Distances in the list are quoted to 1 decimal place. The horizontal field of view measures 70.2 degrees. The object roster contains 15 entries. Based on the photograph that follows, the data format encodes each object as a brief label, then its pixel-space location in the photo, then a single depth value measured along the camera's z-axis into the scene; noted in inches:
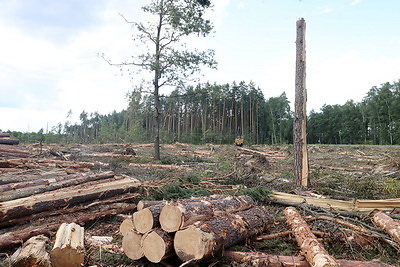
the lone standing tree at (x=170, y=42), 601.9
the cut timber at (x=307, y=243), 116.7
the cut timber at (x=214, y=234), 129.3
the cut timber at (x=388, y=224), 158.1
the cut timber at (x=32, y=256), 121.6
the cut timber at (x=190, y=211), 139.3
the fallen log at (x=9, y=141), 572.7
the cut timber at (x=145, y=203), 174.3
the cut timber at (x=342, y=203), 219.8
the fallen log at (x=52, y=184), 213.3
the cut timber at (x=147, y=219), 143.2
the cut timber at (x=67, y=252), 127.8
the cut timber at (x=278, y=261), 125.3
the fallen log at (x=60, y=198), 195.5
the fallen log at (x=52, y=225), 168.1
